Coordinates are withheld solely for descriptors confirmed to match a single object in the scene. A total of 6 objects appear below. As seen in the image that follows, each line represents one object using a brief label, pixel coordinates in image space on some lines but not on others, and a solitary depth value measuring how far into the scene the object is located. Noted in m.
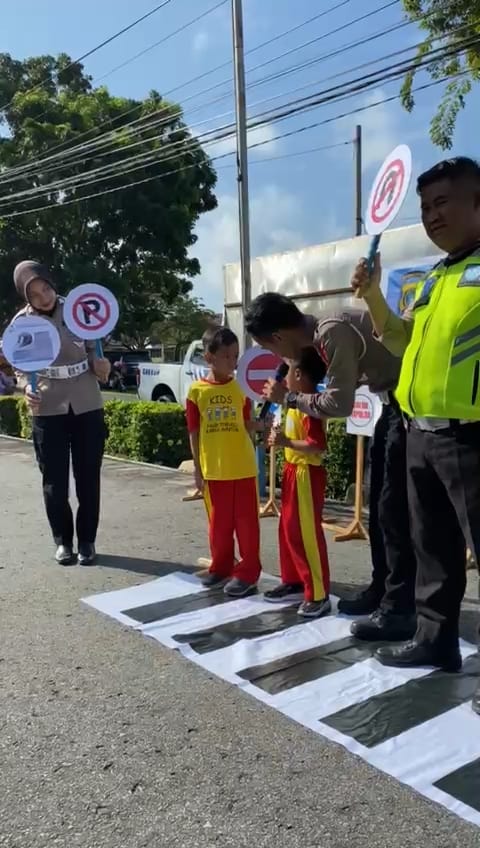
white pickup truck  14.45
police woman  4.85
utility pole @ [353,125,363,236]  20.86
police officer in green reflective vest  2.61
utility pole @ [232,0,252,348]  7.41
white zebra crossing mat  2.48
